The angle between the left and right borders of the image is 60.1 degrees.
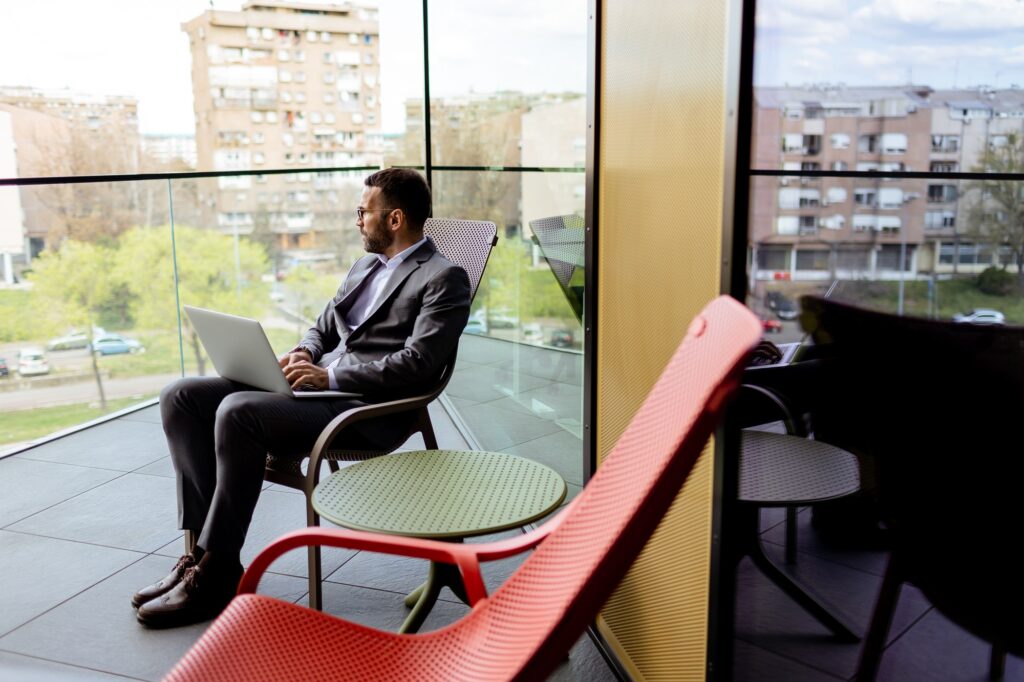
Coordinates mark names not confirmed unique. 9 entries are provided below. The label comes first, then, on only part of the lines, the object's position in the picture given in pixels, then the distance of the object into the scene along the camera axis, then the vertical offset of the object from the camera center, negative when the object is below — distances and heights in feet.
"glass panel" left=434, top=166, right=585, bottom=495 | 10.38 -1.76
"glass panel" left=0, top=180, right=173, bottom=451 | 16.34 -4.16
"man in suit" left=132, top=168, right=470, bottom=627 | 8.16 -1.97
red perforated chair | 3.63 -1.90
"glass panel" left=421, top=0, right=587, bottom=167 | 9.92 +1.45
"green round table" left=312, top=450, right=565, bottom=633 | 6.20 -2.28
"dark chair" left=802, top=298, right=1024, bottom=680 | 3.58 -1.13
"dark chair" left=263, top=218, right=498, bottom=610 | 7.61 -2.03
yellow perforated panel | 5.38 -0.34
